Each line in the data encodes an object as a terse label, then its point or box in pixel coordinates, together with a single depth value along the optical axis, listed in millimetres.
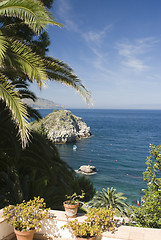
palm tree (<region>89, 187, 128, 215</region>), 19856
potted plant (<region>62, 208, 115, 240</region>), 3952
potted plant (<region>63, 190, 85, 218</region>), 4582
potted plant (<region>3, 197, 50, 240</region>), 4055
